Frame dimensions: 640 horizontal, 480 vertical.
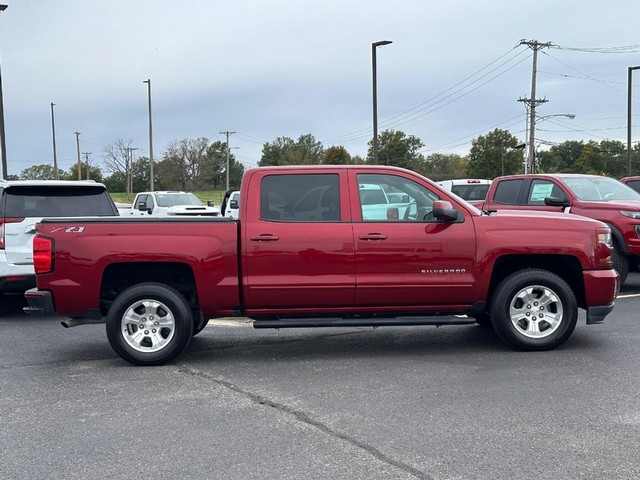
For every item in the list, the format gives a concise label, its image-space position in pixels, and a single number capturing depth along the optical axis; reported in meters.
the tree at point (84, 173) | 114.06
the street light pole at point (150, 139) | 44.31
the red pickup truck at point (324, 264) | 6.54
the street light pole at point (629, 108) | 35.07
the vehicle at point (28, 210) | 8.73
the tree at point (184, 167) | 82.06
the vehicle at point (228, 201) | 20.09
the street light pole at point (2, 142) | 24.89
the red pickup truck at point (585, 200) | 10.54
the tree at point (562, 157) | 113.88
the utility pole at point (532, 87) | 46.84
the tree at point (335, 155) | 96.21
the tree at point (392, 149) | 89.56
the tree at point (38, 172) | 124.38
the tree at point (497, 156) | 94.69
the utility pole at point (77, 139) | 83.62
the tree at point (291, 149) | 101.17
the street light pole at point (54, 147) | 55.30
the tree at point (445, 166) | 117.57
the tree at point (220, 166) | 96.24
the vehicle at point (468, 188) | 20.12
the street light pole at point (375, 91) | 28.12
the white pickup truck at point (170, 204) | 20.88
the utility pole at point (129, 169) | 89.01
